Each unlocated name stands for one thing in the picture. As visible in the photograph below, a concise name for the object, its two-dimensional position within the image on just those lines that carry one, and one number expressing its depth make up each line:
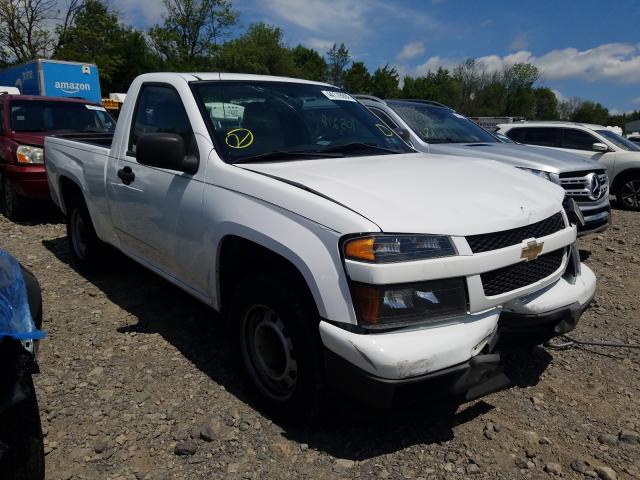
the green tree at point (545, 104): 79.88
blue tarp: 1.81
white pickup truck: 2.17
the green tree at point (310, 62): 69.62
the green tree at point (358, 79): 64.69
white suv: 10.26
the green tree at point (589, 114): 84.69
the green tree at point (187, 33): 51.12
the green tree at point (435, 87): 68.22
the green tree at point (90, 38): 28.58
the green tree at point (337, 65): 64.94
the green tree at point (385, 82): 67.75
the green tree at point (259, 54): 54.22
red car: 6.91
